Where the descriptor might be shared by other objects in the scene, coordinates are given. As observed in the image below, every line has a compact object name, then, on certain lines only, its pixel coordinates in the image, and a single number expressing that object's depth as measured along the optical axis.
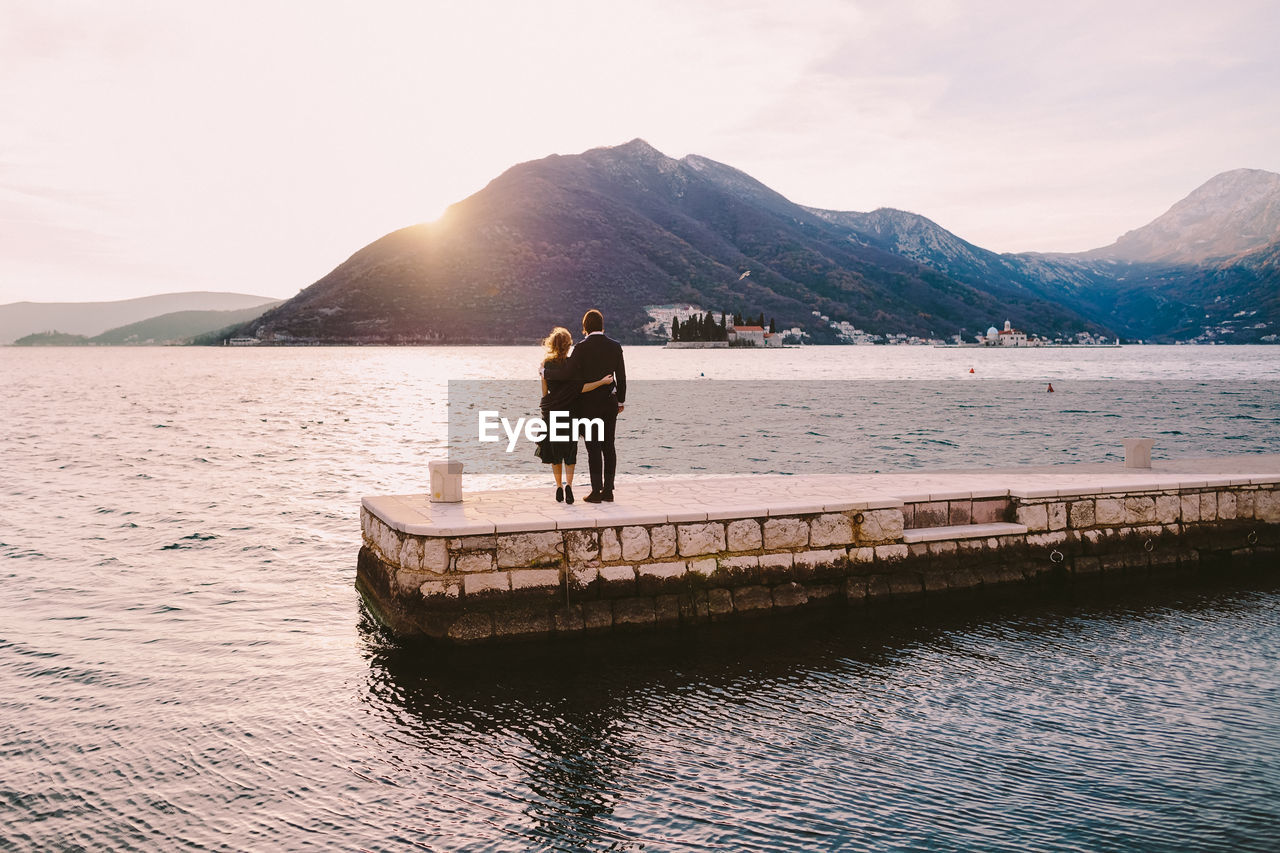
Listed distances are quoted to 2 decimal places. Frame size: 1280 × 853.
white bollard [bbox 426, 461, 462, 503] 11.62
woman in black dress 11.23
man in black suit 11.20
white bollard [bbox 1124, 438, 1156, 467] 14.73
